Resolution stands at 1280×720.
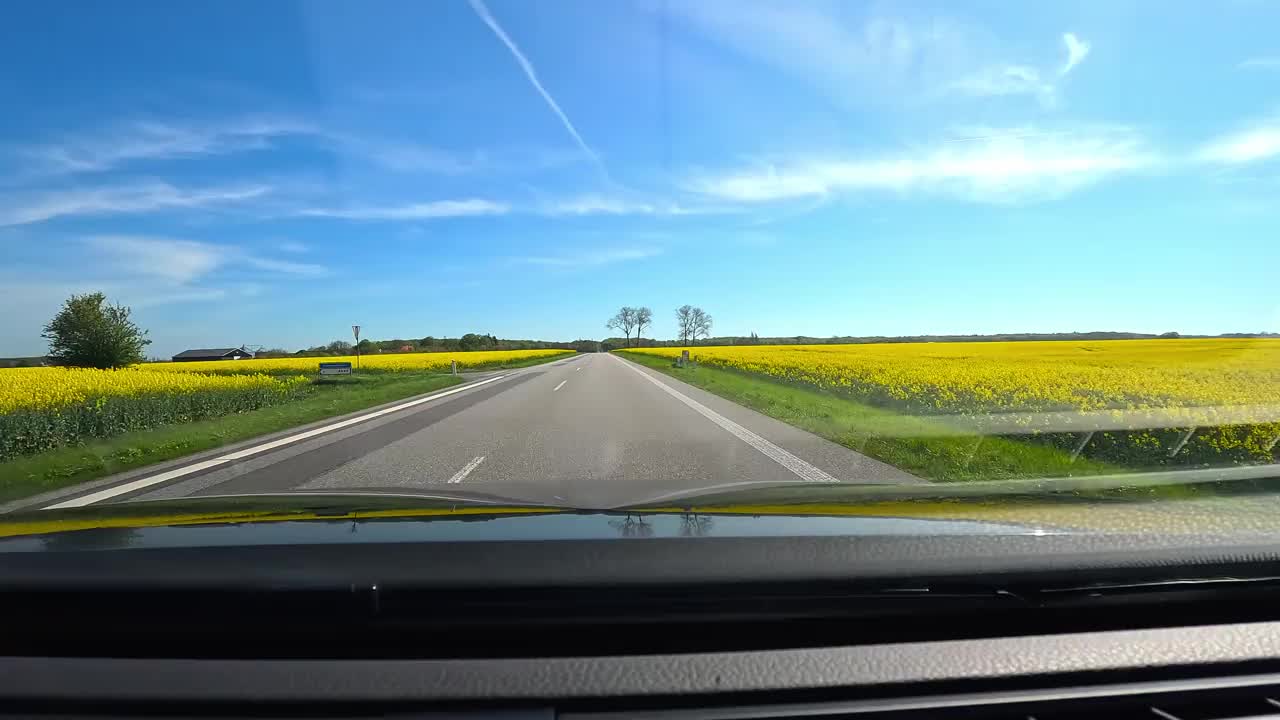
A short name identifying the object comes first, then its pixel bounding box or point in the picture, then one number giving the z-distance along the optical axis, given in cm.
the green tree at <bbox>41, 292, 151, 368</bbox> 3944
